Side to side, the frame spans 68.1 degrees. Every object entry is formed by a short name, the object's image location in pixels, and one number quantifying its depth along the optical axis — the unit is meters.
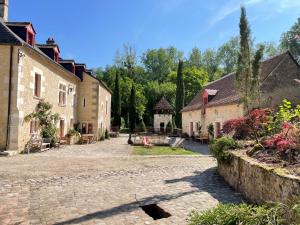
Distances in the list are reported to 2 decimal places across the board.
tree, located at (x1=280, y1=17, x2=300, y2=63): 33.12
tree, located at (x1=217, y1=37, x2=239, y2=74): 46.03
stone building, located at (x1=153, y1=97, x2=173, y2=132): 32.19
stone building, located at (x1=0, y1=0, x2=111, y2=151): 10.82
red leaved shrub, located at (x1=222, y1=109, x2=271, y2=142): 7.12
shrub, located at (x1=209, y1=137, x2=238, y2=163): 6.70
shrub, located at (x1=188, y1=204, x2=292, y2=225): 2.66
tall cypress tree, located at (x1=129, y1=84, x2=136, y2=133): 34.96
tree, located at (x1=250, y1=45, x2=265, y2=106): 10.38
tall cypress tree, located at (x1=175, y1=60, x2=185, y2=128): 33.02
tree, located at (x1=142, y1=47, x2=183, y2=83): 50.79
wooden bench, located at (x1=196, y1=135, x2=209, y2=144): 18.78
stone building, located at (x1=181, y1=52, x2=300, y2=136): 13.40
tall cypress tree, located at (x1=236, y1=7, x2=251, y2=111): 10.03
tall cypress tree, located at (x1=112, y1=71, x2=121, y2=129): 34.43
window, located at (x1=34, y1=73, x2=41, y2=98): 12.96
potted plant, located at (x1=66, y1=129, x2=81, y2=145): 16.63
